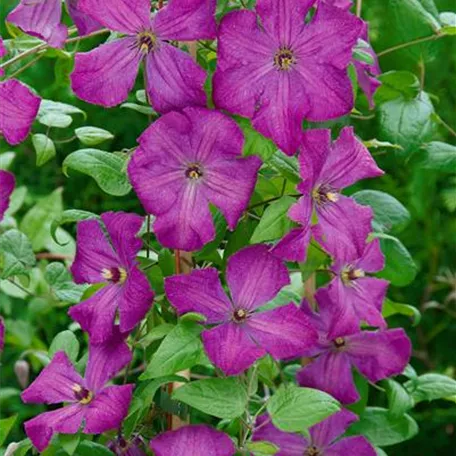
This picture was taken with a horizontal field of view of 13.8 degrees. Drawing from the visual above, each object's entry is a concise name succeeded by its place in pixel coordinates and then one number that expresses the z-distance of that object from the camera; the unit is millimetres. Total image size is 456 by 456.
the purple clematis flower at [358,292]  1141
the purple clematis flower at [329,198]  1046
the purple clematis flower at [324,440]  1162
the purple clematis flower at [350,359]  1195
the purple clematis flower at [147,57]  1034
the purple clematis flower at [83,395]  1077
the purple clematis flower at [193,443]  1072
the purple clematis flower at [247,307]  1058
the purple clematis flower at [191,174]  1041
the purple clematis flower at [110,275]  1073
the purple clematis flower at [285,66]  1038
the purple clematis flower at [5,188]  1073
